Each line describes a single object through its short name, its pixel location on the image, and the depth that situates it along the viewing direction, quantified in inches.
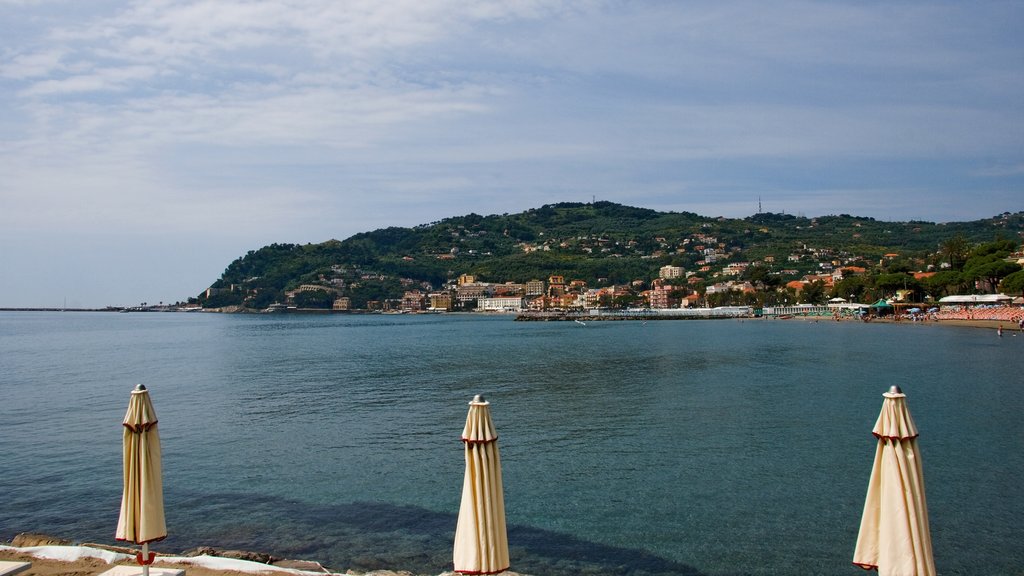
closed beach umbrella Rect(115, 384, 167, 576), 265.7
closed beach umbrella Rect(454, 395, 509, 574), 222.4
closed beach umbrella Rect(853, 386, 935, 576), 201.2
